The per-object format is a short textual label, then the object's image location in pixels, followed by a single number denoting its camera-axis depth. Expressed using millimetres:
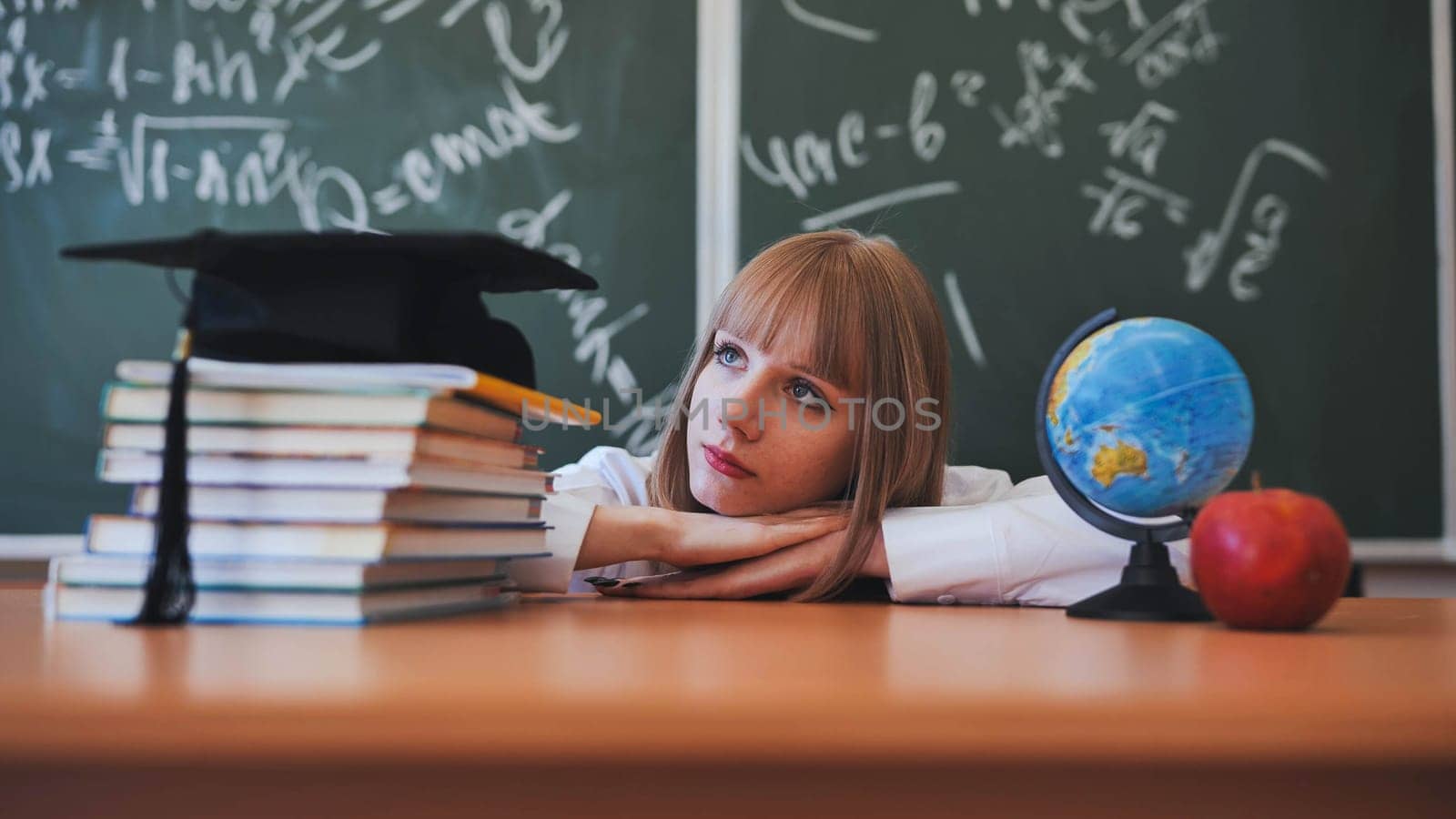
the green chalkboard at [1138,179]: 2545
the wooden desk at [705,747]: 395
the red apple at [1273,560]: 785
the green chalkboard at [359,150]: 2535
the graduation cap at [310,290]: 777
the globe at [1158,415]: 924
